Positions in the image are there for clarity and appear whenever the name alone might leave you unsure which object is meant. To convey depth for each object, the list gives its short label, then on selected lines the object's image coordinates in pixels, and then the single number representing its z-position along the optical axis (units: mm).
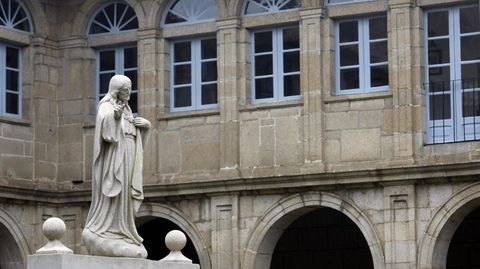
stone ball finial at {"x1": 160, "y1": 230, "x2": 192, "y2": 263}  19672
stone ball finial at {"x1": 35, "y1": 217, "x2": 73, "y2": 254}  18266
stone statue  19016
